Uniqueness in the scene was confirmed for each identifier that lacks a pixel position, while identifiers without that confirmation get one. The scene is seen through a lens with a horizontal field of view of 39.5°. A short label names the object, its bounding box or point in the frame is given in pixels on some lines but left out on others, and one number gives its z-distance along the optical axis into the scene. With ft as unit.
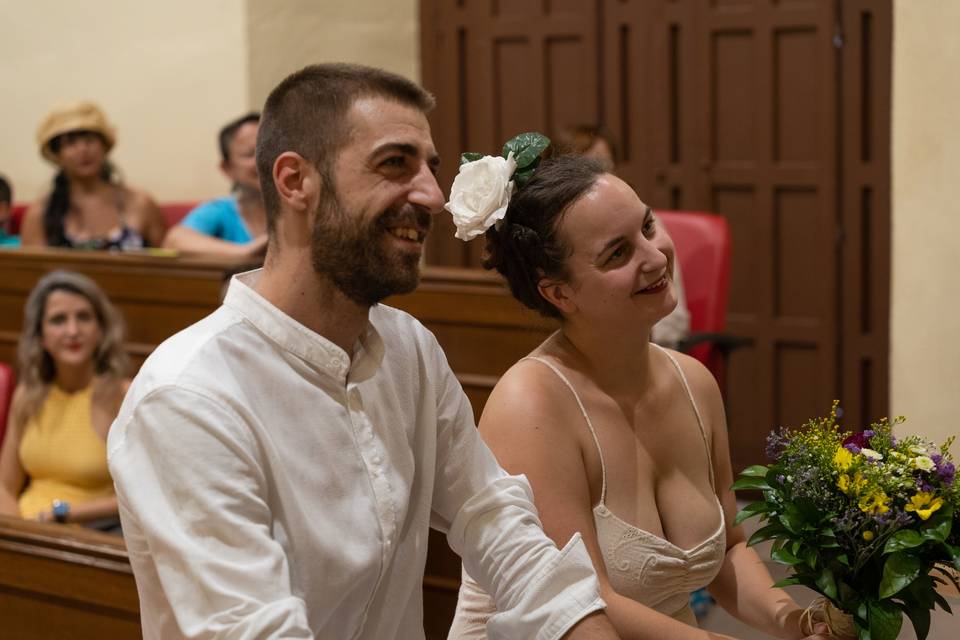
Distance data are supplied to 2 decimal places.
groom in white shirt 4.96
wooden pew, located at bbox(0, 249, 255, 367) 15.78
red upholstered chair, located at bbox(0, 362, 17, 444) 13.44
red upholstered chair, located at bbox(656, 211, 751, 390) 14.90
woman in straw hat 20.15
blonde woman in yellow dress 13.65
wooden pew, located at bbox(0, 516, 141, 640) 8.56
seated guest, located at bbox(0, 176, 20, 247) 20.95
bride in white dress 6.86
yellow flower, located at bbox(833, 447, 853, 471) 5.85
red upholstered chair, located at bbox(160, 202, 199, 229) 21.84
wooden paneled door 18.08
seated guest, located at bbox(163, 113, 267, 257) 18.01
